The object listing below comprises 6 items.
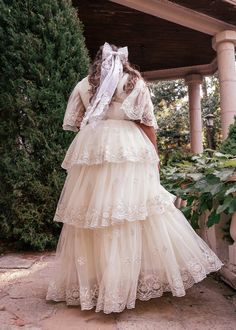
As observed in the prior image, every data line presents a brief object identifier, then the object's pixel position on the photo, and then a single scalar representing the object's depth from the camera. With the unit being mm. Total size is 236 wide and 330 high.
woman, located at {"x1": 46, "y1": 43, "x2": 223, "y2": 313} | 2201
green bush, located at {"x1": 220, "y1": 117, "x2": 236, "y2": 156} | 3783
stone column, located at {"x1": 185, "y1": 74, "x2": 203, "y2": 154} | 11508
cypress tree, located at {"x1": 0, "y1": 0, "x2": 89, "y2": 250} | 3926
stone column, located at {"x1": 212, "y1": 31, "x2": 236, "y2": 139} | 7836
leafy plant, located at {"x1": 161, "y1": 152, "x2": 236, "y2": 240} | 2442
